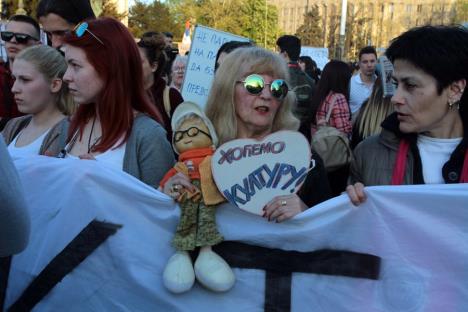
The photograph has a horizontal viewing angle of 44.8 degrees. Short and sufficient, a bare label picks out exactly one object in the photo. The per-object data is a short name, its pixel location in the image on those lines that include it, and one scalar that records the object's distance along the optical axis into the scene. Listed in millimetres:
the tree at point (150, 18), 39531
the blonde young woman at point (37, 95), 3070
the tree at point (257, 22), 49047
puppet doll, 1936
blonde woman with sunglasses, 2223
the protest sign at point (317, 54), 16031
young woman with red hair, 2420
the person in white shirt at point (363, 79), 6602
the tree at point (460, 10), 48328
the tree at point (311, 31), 47938
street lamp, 23812
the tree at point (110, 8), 31784
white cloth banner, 2008
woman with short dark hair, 2205
